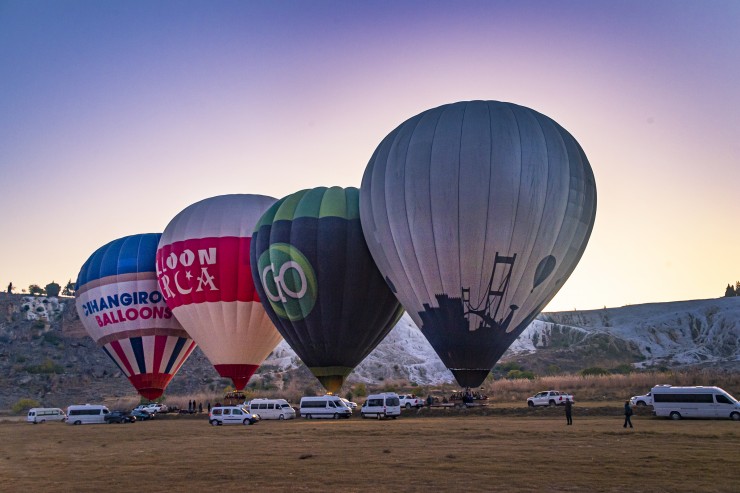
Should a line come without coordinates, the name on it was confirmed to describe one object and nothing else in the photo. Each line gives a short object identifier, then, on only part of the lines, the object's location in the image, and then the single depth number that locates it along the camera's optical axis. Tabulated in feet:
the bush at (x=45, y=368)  300.40
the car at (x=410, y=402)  151.82
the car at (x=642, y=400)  135.64
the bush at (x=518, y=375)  322.14
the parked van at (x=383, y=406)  131.94
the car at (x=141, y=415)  164.35
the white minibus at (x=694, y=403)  111.86
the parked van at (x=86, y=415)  157.58
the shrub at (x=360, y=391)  246.27
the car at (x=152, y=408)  171.32
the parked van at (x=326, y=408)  137.59
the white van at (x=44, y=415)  170.19
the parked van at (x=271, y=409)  141.69
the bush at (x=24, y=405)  237.25
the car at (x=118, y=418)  156.46
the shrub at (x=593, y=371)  317.91
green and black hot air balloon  136.05
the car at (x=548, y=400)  144.46
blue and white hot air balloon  166.50
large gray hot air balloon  114.32
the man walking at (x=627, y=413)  94.53
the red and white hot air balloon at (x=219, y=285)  152.15
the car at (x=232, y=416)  130.82
